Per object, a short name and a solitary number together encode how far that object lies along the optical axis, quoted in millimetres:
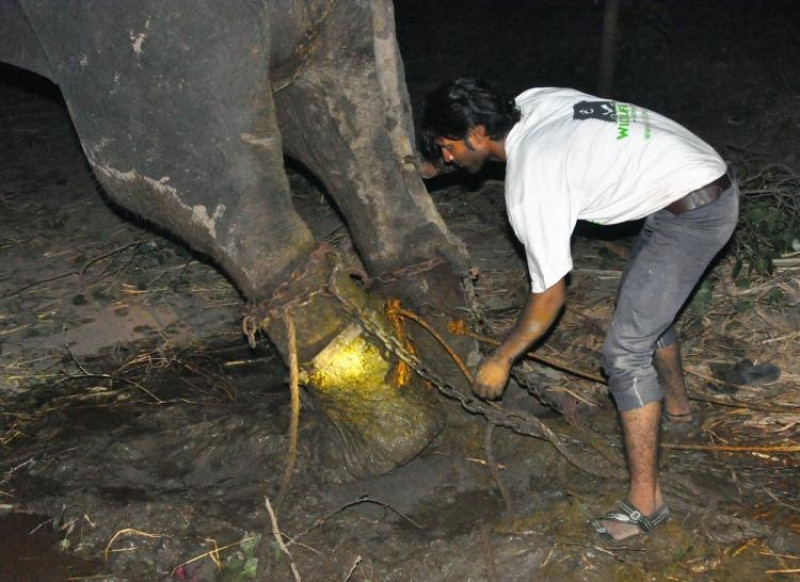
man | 3295
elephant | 3312
